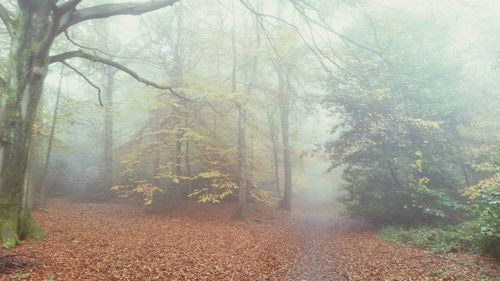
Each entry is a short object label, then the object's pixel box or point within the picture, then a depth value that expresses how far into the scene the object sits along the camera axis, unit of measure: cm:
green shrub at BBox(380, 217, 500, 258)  825
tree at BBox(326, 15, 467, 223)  1305
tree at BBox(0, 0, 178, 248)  676
